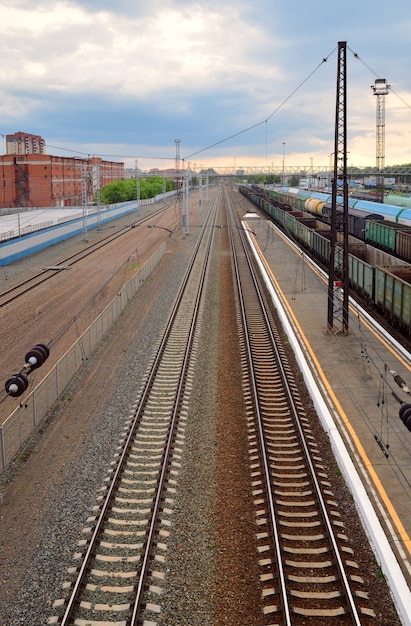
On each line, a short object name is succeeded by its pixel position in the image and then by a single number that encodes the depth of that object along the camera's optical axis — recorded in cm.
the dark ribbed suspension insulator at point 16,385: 1306
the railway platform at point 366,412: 1112
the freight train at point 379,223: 4009
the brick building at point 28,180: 11681
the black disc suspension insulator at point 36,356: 1427
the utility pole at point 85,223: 6499
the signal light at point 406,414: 1111
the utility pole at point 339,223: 2303
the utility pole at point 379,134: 11691
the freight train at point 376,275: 2484
